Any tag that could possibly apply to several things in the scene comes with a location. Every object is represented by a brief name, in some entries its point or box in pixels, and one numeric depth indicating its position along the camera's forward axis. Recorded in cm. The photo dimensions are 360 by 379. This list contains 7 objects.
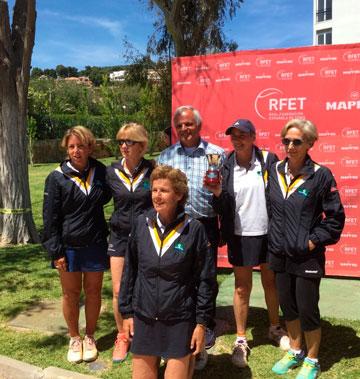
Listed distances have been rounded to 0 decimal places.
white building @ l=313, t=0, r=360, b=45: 3019
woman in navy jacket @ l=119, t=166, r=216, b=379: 266
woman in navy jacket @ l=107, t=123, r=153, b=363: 350
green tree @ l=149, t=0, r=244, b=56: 911
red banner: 522
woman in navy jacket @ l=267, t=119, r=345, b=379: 314
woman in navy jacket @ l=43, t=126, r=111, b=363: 350
